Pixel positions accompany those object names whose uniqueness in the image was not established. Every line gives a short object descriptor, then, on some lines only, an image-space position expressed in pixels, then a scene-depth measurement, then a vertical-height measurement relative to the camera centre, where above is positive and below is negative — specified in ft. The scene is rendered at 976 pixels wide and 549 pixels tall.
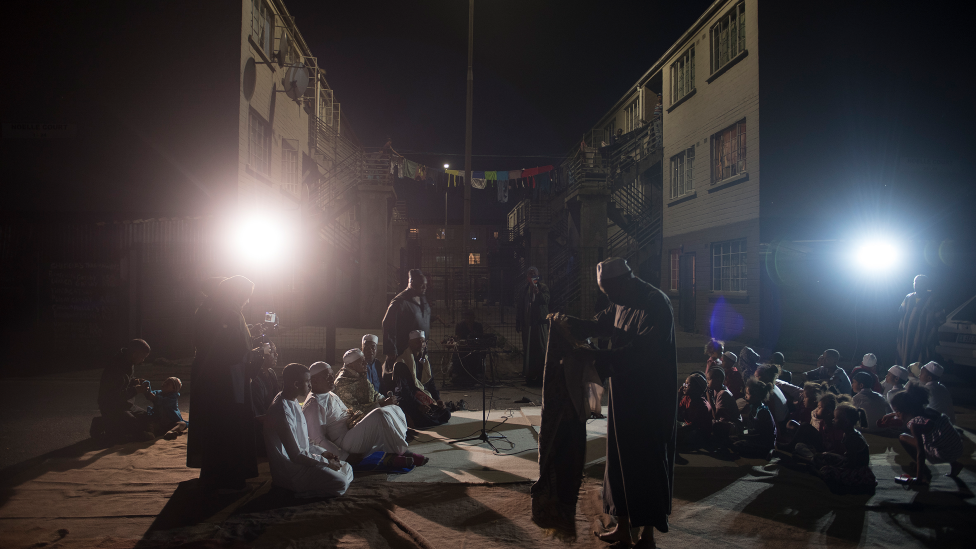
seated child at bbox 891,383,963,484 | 15.31 -4.47
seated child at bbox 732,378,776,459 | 17.85 -5.44
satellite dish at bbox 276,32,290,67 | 49.85 +23.53
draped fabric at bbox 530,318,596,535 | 12.62 -3.92
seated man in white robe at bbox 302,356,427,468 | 16.61 -4.96
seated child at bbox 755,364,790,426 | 19.33 -4.22
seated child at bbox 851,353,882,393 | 24.72 -3.78
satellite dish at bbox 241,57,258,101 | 42.44 +17.79
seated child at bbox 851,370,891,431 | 21.08 -4.80
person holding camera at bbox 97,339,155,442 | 19.67 -4.96
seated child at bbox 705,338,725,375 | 23.25 -3.16
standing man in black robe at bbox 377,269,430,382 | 25.16 -1.71
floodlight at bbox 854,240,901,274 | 42.52 +2.91
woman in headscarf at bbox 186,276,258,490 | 14.90 -3.27
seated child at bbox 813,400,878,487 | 14.74 -5.25
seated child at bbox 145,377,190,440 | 20.51 -5.48
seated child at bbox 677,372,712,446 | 18.70 -4.87
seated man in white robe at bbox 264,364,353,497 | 14.37 -5.13
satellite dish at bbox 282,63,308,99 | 49.78 +20.41
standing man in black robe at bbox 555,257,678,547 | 11.55 -3.01
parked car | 27.50 -2.60
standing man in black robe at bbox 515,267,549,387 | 30.66 -2.50
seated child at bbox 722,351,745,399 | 22.47 -4.07
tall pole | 47.13 +13.91
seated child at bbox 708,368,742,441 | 18.69 -4.79
